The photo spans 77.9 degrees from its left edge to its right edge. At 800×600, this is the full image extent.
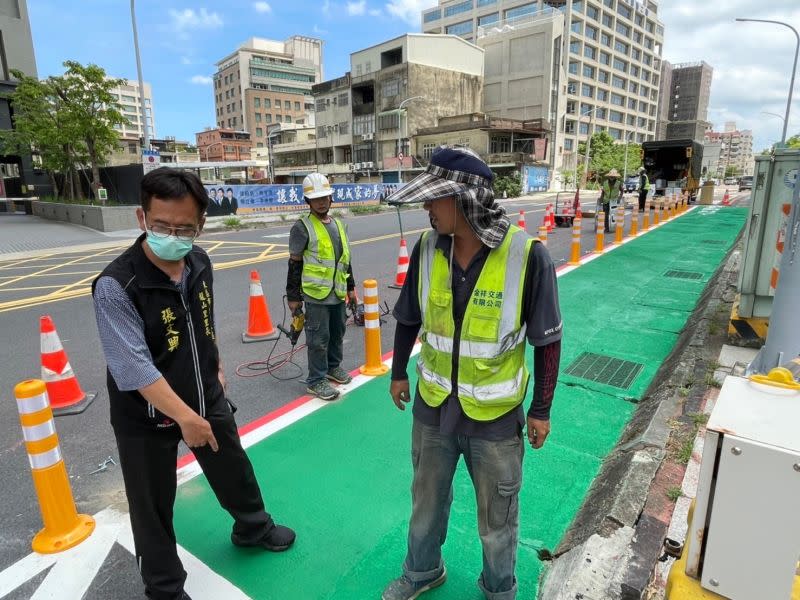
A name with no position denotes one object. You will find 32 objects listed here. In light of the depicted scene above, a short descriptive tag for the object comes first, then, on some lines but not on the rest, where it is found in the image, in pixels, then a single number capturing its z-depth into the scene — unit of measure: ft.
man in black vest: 6.34
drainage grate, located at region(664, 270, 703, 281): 30.41
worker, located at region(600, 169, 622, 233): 45.32
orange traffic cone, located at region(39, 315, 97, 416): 14.34
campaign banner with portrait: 71.61
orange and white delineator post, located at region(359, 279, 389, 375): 16.31
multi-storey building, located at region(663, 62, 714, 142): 406.68
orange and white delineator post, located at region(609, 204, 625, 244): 41.71
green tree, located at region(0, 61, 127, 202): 66.59
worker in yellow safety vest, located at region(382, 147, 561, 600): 6.34
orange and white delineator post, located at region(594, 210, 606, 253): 37.63
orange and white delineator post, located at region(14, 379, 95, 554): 8.45
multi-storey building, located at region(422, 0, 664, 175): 222.48
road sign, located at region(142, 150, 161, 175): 56.18
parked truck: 80.33
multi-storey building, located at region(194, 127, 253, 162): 302.86
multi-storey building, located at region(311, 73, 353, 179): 217.36
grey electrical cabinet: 16.35
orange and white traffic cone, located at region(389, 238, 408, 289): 26.03
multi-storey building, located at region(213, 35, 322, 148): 341.41
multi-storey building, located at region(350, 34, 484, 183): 190.80
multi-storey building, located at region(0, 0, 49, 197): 91.66
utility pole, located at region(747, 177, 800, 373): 11.63
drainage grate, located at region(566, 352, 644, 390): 15.97
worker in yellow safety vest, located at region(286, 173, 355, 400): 13.93
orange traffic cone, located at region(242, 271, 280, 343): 20.72
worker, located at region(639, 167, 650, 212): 63.87
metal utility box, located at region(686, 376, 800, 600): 4.52
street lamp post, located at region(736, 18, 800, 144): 83.46
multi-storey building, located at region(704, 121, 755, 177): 508.12
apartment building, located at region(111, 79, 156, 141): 452.76
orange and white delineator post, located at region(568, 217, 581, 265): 33.47
